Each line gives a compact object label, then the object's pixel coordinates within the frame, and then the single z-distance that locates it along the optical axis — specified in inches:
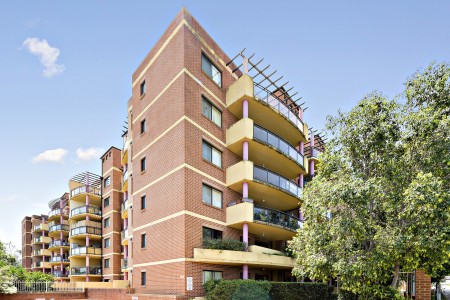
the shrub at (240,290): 691.6
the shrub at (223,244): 812.6
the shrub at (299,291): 773.9
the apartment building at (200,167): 808.9
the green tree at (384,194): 505.0
